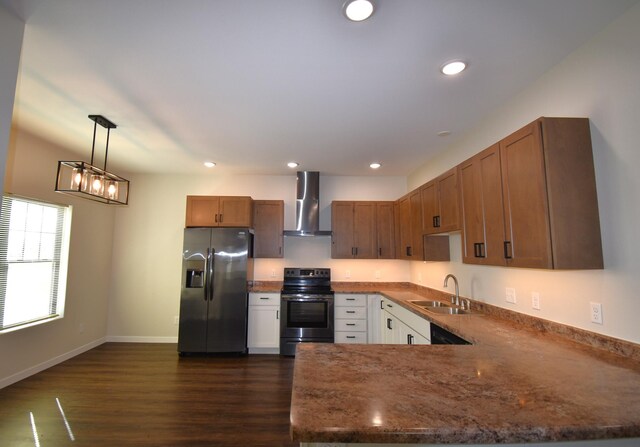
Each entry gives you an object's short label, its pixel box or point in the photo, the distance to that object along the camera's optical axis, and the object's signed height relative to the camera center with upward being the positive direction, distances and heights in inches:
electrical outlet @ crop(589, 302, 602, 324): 67.4 -13.0
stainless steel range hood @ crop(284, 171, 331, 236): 181.3 +33.6
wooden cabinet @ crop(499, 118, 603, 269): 65.6 +13.9
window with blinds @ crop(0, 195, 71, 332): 122.7 -2.8
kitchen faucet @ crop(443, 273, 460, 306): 121.2 -17.8
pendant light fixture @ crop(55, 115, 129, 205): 97.1 +26.7
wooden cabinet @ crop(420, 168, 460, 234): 106.0 +20.9
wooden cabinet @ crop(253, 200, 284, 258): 179.0 +17.0
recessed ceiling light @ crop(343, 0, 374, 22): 57.9 +50.5
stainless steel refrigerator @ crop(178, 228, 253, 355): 160.2 -19.9
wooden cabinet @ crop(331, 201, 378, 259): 179.5 +16.0
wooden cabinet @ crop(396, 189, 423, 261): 139.3 +15.4
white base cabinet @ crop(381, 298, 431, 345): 105.8 -29.5
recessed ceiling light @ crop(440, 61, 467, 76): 77.6 +51.3
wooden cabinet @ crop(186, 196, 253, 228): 173.2 +26.3
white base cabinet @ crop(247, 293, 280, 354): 164.4 -38.4
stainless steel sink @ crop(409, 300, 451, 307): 130.1 -21.4
